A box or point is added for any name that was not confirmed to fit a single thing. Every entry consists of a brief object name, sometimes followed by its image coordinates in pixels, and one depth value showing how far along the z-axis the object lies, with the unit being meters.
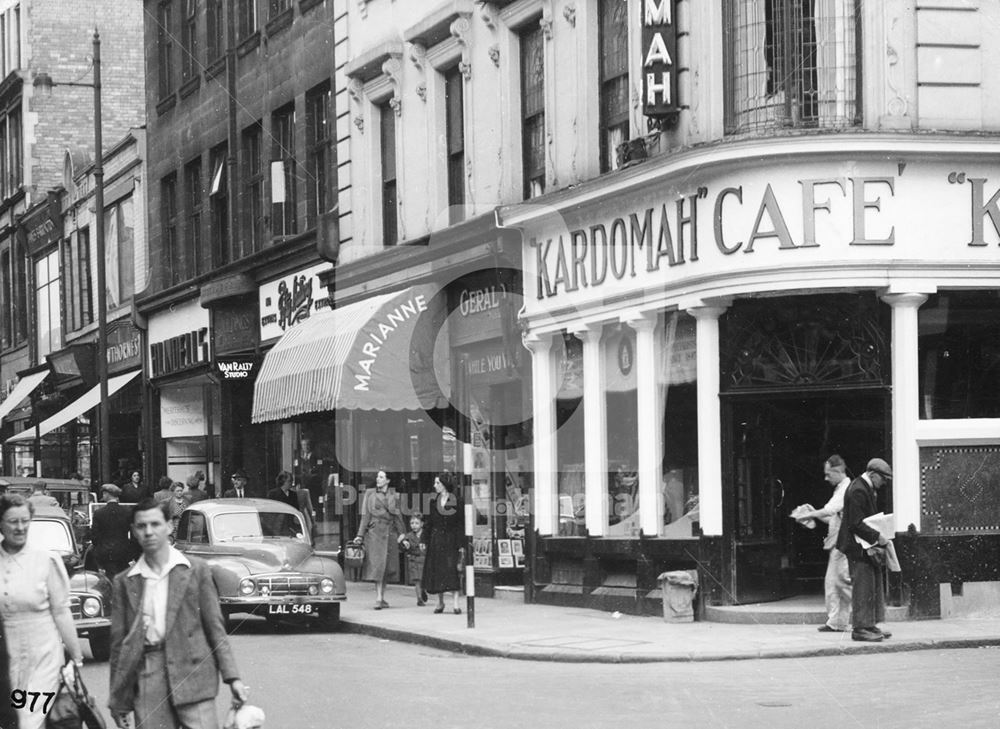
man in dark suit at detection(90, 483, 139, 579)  21.14
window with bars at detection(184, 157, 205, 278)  39.00
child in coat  24.27
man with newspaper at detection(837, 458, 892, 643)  17.16
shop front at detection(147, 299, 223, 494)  37.78
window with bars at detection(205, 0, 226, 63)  37.47
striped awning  26.91
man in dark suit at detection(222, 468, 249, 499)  30.84
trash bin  19.84
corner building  18.89
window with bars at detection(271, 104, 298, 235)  33.62
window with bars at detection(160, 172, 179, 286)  40.28
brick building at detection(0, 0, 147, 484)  49.41
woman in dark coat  22.56
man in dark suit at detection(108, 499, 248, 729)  8.45
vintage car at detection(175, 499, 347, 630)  21.25
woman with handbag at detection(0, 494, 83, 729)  9.95
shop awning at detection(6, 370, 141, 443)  43.00
